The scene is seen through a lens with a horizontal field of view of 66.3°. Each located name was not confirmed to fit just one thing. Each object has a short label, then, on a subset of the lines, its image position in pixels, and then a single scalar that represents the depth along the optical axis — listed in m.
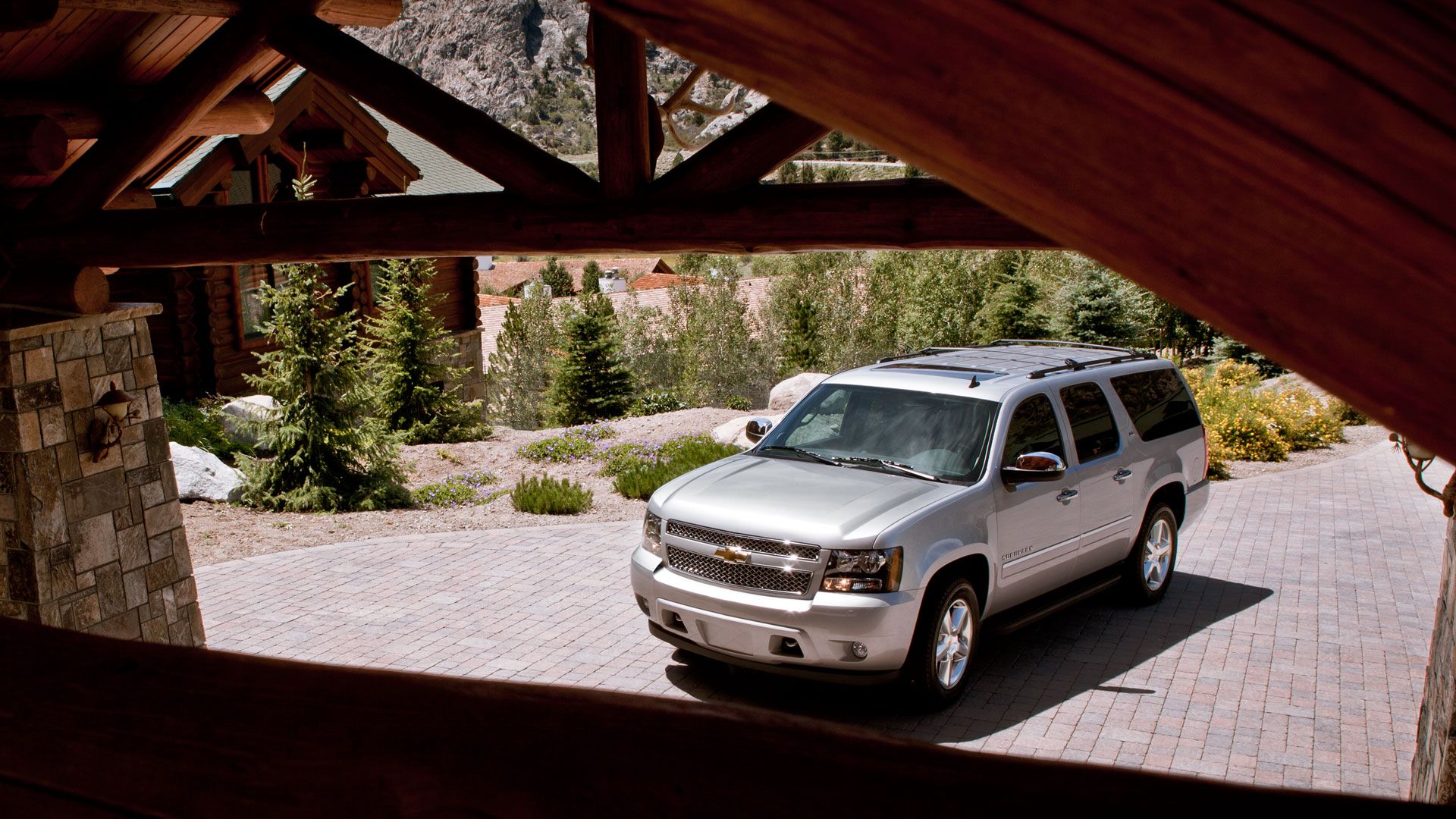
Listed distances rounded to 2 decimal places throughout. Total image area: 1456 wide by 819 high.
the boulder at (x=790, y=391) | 18.17
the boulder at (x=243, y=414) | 13.64
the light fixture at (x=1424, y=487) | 3.84
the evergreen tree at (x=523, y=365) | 22.28
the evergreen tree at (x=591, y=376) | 20.14
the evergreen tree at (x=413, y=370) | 16.53
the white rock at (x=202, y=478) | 12.43
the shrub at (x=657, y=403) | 20.36
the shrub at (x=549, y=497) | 12.02
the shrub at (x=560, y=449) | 15.01
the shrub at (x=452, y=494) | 12.82
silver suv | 6.25
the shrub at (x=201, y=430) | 14.27
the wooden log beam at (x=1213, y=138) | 0.80
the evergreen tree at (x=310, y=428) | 12.54
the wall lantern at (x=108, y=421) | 6.26
